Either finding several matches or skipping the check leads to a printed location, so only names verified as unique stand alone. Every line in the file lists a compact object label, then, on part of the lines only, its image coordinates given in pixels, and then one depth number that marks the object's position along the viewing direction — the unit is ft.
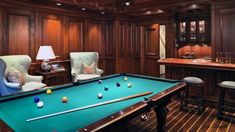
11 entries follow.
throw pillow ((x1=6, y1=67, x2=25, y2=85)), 13.26
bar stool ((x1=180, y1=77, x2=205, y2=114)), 13.58
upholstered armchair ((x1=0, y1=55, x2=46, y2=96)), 12.87
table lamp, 15.57
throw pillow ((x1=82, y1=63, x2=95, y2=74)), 18.84
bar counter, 14.12
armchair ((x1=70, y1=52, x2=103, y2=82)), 18.83
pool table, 5.39
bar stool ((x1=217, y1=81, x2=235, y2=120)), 12.11
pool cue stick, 5.92
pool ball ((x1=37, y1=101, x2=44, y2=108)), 6.94
